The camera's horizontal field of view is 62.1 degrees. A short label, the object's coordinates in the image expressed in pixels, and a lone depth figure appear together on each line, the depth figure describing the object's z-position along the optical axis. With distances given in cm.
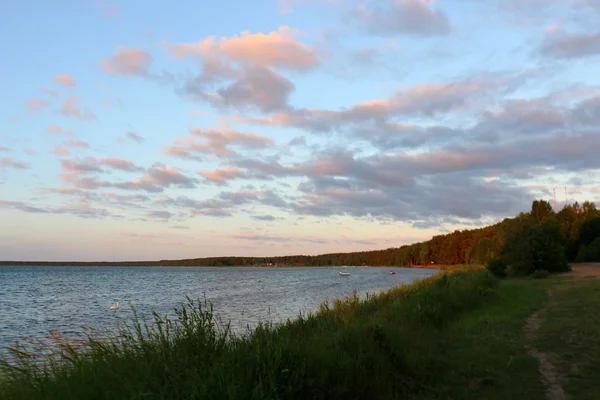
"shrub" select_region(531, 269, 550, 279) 4060
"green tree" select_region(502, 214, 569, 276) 4525
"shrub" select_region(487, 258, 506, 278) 4472
